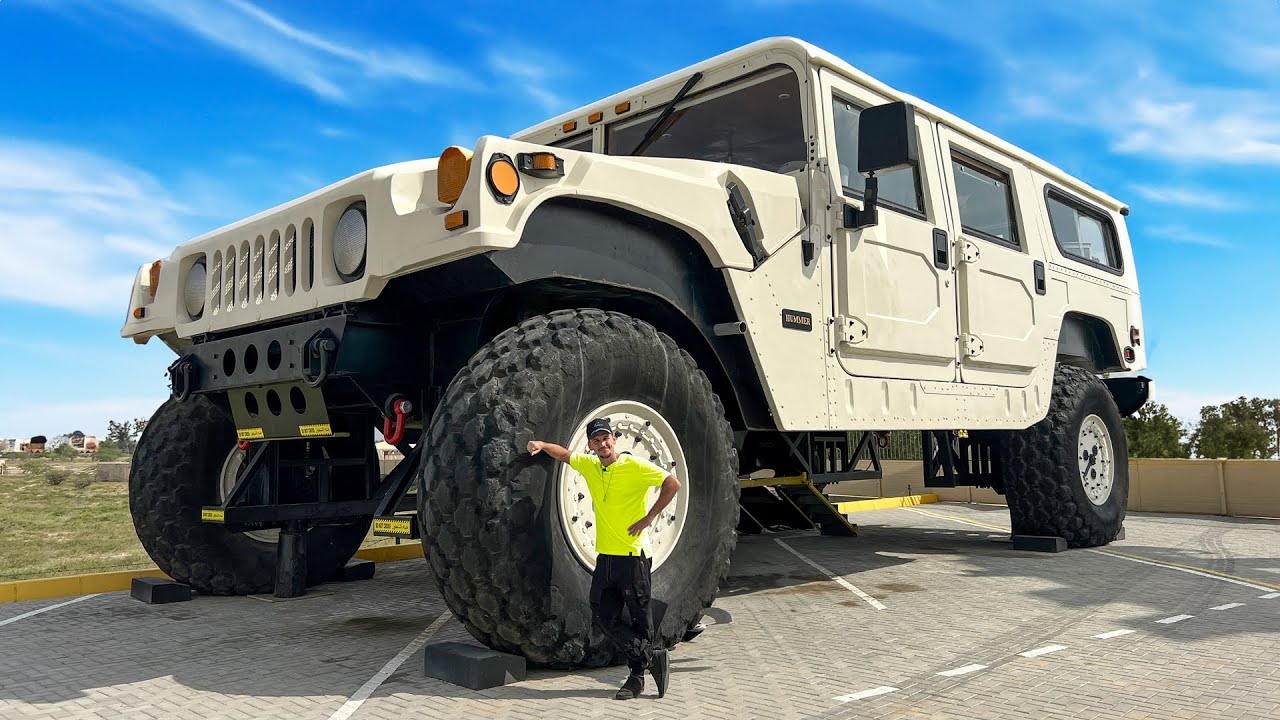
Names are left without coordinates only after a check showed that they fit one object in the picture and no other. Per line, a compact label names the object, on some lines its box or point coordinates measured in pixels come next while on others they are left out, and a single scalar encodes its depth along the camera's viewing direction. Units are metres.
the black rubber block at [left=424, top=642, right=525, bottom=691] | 3.83
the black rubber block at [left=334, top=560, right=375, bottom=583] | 7.12
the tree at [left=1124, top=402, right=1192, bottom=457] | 34.12
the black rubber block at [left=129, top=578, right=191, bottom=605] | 6.22
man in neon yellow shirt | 3.82
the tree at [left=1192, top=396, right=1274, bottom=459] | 35.97
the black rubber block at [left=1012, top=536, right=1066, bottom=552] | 8.15
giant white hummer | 3.95
